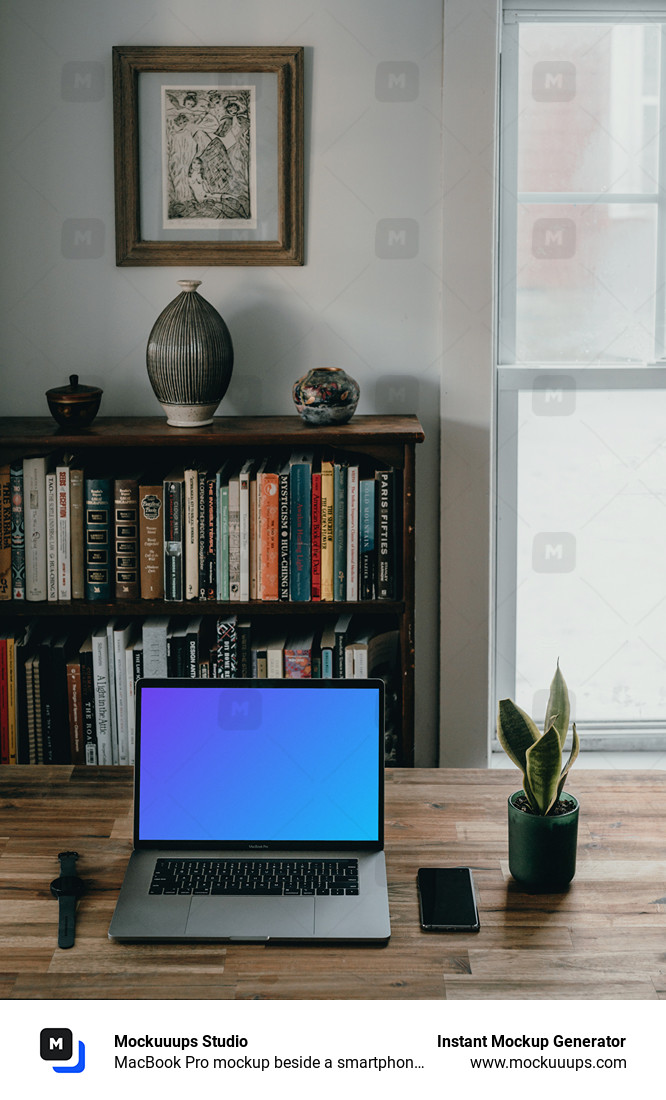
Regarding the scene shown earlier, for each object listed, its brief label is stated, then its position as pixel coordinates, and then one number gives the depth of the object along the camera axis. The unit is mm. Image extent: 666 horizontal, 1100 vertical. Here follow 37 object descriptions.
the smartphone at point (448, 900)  1515
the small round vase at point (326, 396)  2586
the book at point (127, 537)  2600
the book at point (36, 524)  2598
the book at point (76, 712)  2666
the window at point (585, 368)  2838
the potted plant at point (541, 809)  1582
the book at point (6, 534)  2604
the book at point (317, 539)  2590
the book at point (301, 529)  2584
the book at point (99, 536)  2605
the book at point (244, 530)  2584
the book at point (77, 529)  2609
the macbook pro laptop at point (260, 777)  1665
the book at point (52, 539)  2605
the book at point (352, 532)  2582
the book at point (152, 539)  2602
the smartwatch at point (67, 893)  1493
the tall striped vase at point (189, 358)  2570
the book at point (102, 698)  2662
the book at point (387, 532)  2592
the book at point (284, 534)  2590
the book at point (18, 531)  2604
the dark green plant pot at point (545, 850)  1588
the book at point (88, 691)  2674
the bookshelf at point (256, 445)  2523
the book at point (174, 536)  2584
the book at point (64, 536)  2604
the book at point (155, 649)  2664
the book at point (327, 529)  2582
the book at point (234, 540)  2590
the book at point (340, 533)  2582
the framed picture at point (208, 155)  2691
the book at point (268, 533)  2580
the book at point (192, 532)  2584
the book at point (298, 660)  2676
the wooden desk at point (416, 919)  1398
